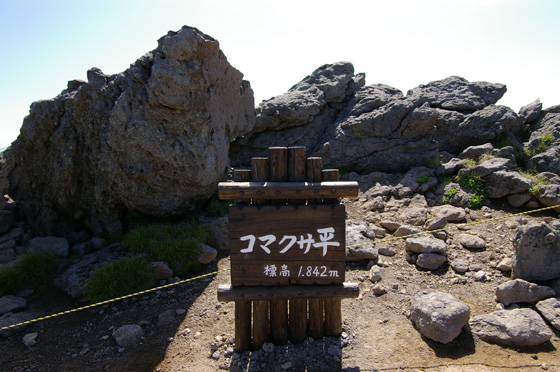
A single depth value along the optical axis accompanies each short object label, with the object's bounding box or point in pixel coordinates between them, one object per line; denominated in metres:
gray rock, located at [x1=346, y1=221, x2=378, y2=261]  5.91
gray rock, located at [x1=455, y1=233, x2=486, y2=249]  5.95
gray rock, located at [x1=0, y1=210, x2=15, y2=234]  7.44
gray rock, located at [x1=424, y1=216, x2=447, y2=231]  6.48
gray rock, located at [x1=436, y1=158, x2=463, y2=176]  8.41
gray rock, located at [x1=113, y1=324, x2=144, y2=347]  4.49
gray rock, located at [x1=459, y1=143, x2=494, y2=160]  8.84
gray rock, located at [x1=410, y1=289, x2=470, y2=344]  3.98
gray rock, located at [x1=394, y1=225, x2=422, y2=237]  6.42
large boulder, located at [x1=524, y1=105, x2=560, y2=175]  8.53
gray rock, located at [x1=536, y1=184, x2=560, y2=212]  6.91
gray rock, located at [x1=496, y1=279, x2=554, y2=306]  4.59
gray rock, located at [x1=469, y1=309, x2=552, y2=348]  3.93
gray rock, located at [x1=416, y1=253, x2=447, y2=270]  5.62
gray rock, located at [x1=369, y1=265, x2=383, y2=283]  5.44
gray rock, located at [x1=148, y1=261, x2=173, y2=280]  5.82
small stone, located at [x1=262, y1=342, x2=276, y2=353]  3.99
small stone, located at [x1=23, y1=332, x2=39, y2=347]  4.65
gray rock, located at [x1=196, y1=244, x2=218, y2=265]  6.22
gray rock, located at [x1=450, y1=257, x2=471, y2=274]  5.49
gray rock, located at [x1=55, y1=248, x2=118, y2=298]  5.63
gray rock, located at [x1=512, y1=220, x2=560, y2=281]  4.84
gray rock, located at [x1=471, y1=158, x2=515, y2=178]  7.84
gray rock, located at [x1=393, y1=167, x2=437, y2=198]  8.12
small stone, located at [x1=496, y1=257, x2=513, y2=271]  5.34
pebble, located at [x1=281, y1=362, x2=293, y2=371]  3.77
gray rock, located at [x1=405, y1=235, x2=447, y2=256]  5.73
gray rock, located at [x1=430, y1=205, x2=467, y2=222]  6.88
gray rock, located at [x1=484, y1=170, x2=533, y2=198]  7.30
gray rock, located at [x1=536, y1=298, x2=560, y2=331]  4.18
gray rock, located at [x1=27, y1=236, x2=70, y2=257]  6.66
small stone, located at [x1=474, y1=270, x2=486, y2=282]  5.29
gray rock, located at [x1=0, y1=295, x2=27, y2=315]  5.29
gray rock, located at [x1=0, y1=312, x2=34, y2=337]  4.87
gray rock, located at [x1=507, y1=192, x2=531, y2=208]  7.22
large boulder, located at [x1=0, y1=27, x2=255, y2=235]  6.71
